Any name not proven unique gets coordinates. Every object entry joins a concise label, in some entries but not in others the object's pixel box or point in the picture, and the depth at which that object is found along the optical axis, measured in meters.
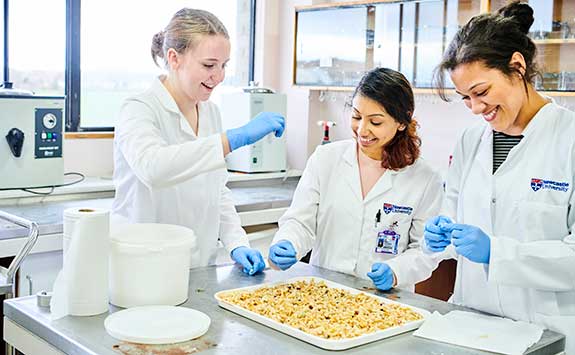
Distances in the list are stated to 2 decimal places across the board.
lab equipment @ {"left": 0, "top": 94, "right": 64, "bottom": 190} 2.80
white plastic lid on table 1.36
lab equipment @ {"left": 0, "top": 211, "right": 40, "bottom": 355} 1.78
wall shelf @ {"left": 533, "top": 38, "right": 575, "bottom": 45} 3.03
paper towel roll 1.48
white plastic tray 1.37
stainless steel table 1.34
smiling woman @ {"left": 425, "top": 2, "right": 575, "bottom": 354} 1.55
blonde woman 1.84
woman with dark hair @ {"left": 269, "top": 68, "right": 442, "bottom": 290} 2.02
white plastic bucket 1.55
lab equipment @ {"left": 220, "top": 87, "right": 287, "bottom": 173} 3.82
